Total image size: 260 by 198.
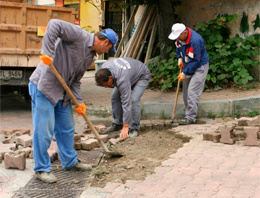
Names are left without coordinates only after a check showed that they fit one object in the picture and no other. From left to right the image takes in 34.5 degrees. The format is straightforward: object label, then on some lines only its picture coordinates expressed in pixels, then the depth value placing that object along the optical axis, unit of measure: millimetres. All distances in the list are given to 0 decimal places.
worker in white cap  7133
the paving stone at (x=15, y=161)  4723
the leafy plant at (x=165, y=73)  9500
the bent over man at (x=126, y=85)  5928
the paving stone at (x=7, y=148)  5445
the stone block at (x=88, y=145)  5688
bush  9125
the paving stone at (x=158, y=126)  7146
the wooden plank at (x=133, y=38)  12225
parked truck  8227
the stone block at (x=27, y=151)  5254
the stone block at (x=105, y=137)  6037
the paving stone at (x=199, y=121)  7426
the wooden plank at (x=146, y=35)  12117
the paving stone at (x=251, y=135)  5538
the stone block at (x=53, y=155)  5104
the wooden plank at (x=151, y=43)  11648
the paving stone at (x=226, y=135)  5695
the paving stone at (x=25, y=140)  5633
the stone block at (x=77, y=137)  5816
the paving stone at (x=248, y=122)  6180
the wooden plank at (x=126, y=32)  12641
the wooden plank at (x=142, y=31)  12094
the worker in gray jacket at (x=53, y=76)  4176
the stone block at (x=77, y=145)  5725
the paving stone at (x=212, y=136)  5812
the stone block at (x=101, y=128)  6749
